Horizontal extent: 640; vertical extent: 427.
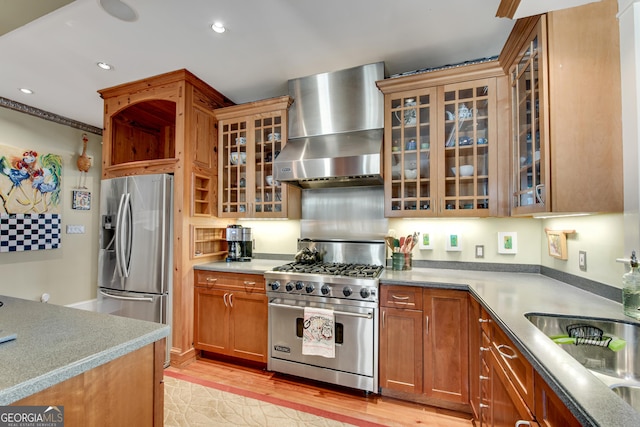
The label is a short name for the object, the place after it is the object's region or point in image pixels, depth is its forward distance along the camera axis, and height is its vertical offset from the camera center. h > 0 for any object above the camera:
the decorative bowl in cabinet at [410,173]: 2.36 +0.40
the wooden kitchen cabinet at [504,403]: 1.01 -0.76
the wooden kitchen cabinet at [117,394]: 0.84 -0.57
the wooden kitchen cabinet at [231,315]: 2.48 -0.86
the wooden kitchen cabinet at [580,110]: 1.39 +0.56
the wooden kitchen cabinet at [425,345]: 1.93 -0.89
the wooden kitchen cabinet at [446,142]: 2.13 +0.64
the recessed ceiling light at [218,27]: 1.94 +1.36
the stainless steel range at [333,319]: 2.09 -0.77
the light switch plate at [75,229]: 3.69 -0.10
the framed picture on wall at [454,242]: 2.49 -0.19
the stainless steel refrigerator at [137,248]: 2.62 -0.26
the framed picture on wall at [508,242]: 2.36 -0.18
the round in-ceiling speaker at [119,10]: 1.75 +1.36
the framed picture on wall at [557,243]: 1.92 -0.16
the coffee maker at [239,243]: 2.96 -0.23
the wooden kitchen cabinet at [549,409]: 0.74 -0.54
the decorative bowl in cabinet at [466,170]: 2.21 +0.40
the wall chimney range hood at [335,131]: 2.29 +0.84
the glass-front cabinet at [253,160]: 2.80 +0.63
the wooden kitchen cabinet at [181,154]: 2.61 +0.69
